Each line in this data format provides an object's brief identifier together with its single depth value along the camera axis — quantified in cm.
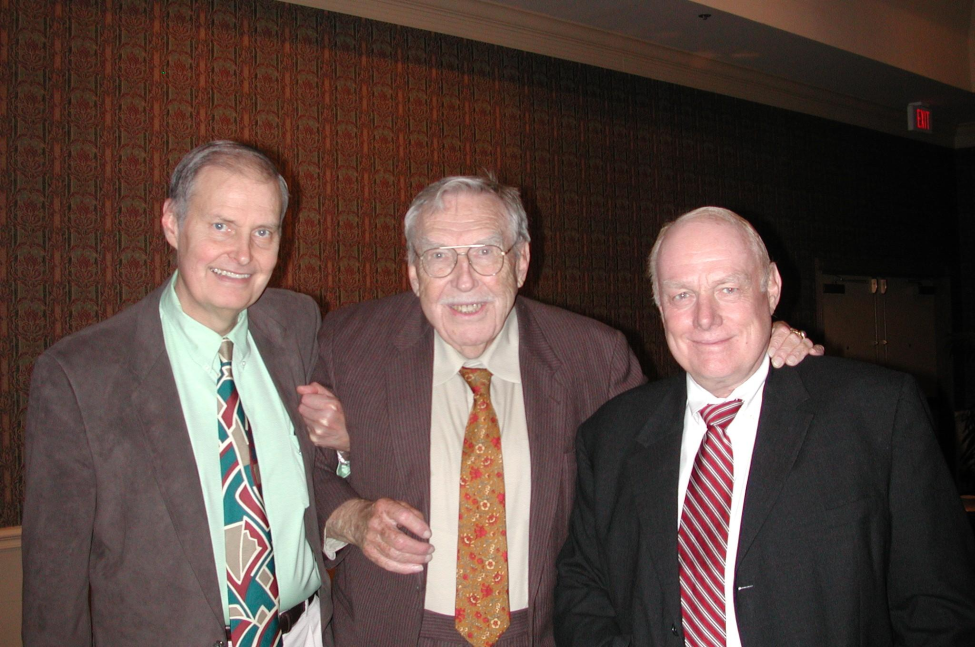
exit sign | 732
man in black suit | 132
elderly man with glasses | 170
